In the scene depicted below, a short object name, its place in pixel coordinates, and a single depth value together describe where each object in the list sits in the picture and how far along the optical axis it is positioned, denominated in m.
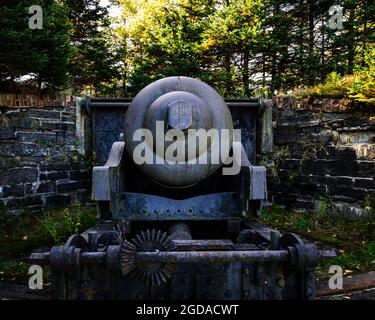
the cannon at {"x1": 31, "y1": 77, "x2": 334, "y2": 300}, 2.25
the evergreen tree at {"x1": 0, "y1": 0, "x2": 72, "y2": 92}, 5.61
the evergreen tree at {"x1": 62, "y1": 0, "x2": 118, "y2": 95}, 12.39
